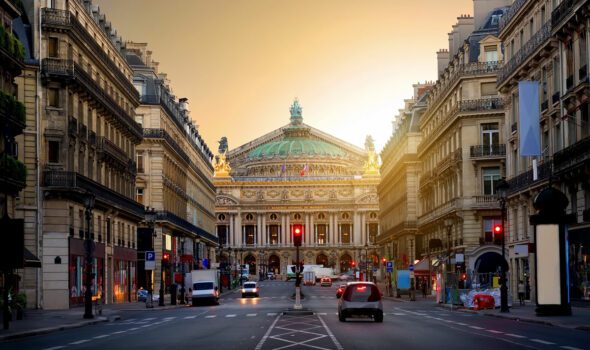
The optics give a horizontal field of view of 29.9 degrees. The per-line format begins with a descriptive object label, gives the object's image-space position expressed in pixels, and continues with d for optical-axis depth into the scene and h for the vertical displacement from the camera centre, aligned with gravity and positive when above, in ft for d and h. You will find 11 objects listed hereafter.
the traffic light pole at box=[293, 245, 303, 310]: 185.16 -6.58
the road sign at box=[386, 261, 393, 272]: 353.74 -3.84
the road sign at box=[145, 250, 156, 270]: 247.50 -0.72
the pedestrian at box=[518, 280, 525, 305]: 209.05 -7.51
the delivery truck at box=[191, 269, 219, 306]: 266.57 -7.37
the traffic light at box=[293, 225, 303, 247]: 178.81 +3.26
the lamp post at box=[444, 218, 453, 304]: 234.46 +0.72
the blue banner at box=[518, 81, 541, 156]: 178.81 +21.81
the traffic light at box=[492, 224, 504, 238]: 209.67 +4.30
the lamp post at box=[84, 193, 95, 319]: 170.60 -1.17
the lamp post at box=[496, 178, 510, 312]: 176.55 -1.55
